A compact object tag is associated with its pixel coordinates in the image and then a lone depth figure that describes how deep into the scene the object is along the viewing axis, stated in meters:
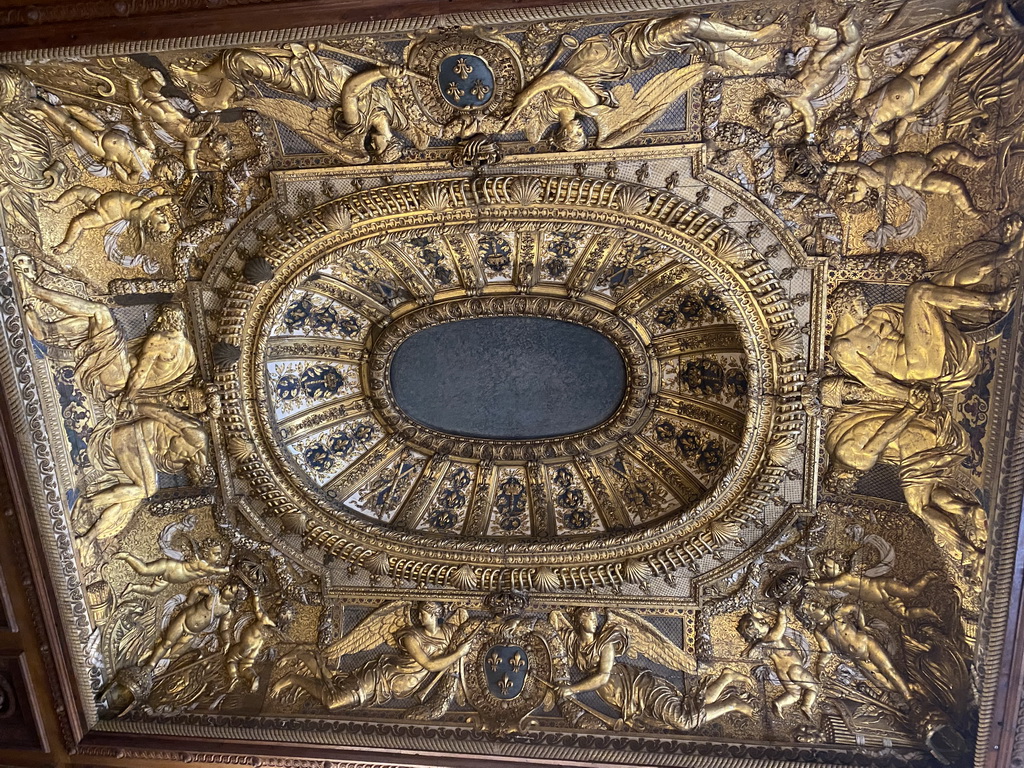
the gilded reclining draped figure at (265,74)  5.15
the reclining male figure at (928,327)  5.20
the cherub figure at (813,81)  4.78
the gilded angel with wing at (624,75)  4.85
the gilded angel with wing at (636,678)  6.74
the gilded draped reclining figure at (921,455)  5.76
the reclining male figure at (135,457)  6.65
